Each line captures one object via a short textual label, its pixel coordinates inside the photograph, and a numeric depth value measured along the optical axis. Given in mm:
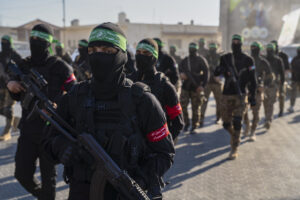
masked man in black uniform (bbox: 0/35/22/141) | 6738
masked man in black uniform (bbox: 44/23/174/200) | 2006
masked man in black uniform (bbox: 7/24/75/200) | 3088
